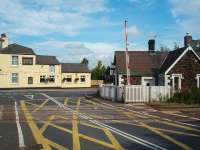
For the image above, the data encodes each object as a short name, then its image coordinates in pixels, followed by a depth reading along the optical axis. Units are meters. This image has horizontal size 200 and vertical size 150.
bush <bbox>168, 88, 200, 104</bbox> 14.93
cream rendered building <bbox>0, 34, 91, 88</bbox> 33.81
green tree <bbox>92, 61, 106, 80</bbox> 45.27
